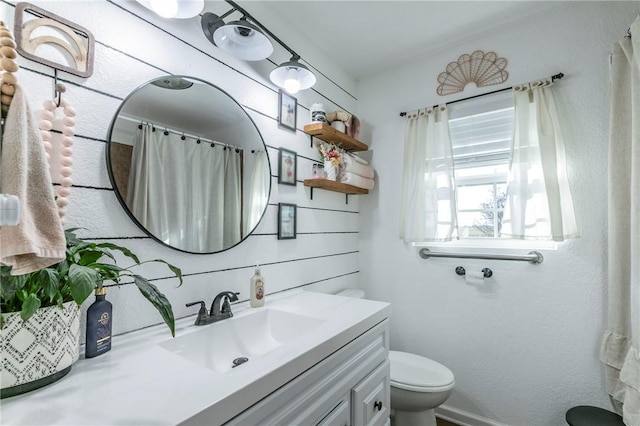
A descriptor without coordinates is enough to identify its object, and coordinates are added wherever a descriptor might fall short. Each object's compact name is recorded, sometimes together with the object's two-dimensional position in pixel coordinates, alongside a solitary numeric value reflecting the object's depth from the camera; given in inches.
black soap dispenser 32.8
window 73.8
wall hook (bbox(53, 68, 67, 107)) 33.4
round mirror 40.8
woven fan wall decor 73.5
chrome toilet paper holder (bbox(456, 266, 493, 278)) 71.3
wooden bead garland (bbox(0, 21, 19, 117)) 23.0
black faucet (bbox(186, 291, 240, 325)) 45.5
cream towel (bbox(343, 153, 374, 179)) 76.1
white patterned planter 24.3
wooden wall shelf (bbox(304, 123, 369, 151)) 70.2
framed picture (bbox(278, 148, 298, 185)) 65.1
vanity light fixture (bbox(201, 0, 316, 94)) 48.6
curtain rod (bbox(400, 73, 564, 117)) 65.1
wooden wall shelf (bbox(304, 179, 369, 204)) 70.4
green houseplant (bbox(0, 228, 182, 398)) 24.0
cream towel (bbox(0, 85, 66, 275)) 21.8
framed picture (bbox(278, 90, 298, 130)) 65.8
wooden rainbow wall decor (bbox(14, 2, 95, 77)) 32.0
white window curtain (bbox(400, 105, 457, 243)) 77.0
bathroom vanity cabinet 31.2
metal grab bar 66.7
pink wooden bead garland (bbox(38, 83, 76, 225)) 31.4
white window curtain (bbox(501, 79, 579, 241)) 62.7
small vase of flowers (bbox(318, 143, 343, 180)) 71.8
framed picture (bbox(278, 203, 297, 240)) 64.7
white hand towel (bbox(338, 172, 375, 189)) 75.2
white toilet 60.4
